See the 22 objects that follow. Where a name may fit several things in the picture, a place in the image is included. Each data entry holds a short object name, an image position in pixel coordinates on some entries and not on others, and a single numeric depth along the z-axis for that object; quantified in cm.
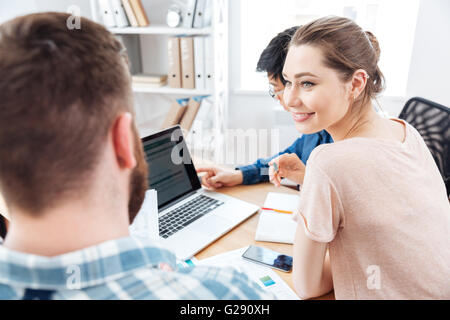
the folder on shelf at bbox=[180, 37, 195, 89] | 222
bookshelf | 222
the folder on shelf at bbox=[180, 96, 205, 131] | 235
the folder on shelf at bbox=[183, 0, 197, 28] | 214
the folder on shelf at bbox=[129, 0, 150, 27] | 223
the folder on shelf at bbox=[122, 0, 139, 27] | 223
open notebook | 111
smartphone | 100
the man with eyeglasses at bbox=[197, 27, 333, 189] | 139
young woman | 83
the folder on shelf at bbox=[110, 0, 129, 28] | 223
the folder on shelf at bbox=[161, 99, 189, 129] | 239
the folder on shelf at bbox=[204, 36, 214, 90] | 222
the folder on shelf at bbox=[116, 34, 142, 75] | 243
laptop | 112
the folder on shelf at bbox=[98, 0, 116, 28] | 225
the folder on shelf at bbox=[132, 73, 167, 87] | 241
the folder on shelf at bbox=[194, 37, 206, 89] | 221
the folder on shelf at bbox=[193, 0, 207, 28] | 214
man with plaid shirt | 42
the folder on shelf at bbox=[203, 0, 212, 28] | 214
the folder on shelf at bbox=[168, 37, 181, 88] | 224
